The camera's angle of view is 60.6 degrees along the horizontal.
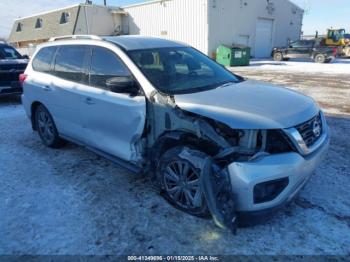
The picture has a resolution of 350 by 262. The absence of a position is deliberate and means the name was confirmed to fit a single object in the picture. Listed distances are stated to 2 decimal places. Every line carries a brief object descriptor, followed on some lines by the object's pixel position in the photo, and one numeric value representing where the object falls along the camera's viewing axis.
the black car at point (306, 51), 21.75
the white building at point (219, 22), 22.66
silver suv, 2.68
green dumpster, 20.67
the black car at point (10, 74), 8.83
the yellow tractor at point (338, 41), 25.48
